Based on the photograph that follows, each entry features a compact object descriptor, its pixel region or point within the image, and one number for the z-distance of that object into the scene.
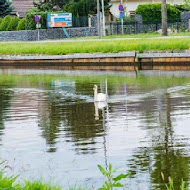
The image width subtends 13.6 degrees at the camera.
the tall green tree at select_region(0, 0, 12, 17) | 68.00
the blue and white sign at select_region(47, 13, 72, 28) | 59.03
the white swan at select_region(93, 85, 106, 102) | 20.58
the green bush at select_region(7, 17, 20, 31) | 61.34
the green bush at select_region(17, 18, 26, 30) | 60.56
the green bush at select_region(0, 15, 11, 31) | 61.47
